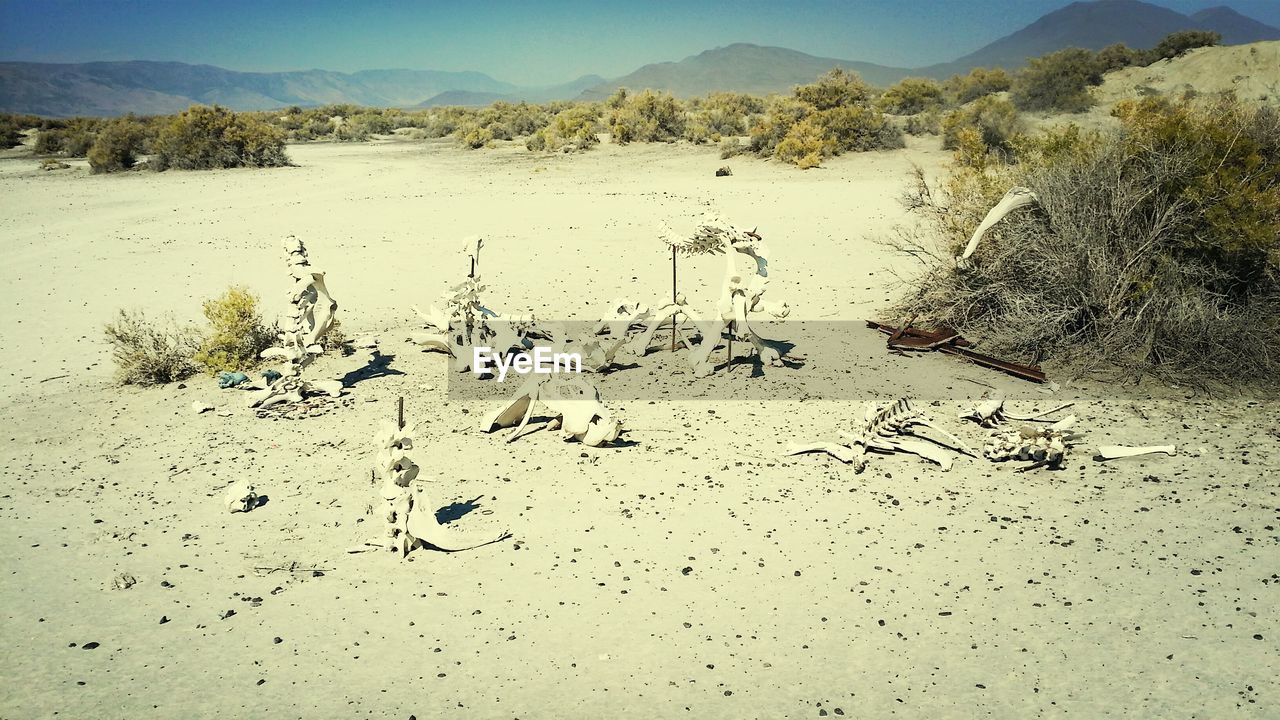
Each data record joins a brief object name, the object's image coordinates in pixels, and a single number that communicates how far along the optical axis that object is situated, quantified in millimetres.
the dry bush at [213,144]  25312
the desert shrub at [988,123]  22688
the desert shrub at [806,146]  21516
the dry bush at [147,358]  8250
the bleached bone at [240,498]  5730
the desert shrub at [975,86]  35344
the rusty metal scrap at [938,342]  8727
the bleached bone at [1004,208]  8602
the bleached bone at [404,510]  5203
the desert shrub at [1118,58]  35497
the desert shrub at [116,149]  24625
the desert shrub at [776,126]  23562
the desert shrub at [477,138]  31047
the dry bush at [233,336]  8633
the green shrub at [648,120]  29031
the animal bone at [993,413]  6980
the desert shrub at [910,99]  33688
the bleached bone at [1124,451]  6324
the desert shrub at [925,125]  26500
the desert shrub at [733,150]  23969
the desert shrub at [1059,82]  29000
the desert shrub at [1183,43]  36125
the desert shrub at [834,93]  25000
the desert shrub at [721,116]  29234
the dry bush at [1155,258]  7855
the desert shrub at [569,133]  28438
